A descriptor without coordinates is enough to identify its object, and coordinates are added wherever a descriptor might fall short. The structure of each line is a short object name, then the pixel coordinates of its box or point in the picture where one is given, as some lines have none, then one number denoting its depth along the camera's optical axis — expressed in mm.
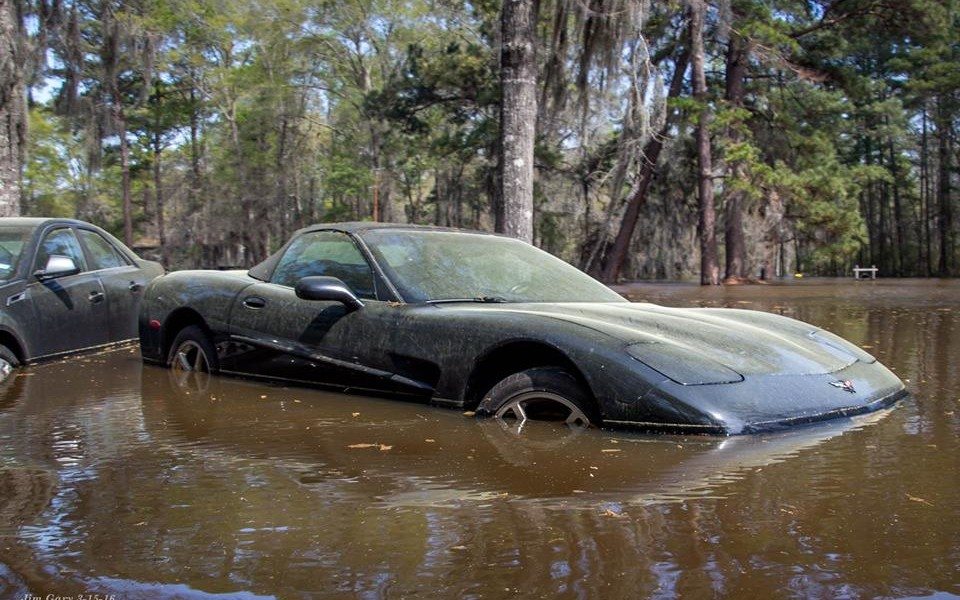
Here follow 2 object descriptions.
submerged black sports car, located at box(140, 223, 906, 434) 3676
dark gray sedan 6387
